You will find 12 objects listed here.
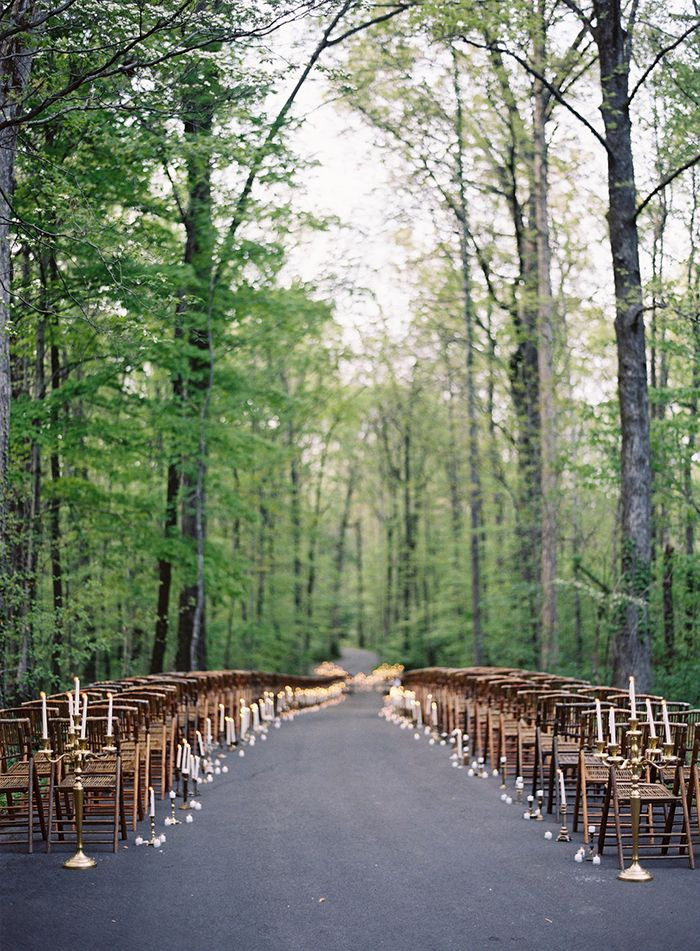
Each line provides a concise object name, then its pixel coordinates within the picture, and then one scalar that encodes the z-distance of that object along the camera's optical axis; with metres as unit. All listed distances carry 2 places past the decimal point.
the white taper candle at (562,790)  8.79
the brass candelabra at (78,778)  7.24
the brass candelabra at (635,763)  6.91
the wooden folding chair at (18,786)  7.87
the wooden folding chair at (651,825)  7.36
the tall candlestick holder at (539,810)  9.45
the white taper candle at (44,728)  7.21
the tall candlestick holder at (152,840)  8.12
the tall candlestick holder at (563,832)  8.38
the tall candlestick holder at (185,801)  9.93
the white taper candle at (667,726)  7.26
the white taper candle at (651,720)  7.20
